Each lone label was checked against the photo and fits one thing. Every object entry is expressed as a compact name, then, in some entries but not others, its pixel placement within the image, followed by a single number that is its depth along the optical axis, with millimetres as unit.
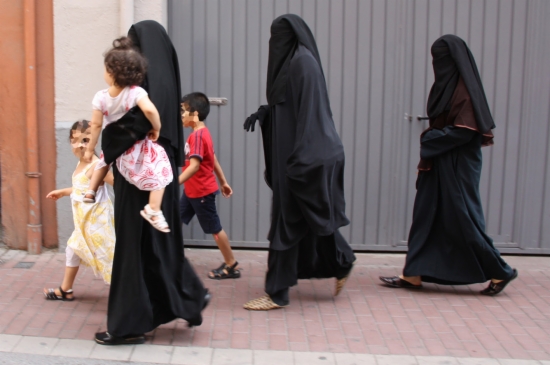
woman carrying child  3992
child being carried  3766
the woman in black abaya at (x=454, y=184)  5000
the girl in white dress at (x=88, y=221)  4688
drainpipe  5797
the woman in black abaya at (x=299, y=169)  4551
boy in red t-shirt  5254
